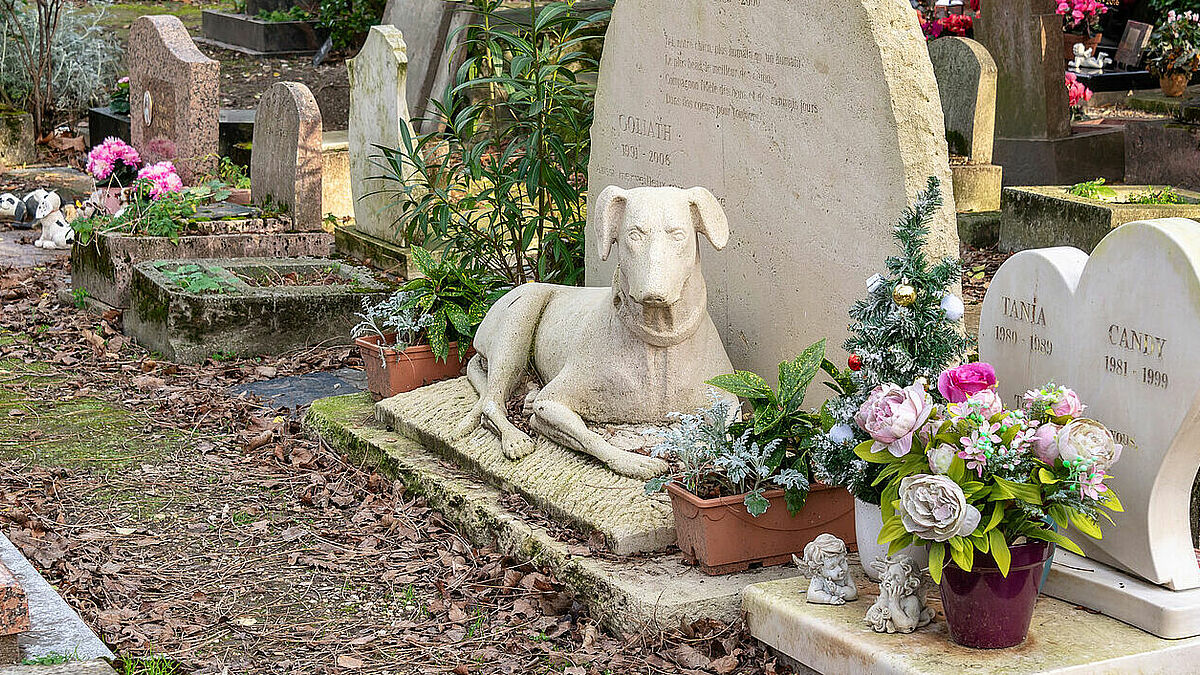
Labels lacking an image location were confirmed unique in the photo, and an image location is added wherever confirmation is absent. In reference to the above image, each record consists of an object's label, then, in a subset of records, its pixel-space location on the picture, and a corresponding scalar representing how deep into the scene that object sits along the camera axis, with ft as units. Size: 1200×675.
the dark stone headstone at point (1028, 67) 36.76
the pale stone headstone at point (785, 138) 14.19
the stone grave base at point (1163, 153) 34.96
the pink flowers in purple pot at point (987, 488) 10.81
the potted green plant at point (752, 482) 13.35
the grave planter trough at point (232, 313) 23.99
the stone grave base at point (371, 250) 29.27
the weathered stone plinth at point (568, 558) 13.10
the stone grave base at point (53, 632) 11.76
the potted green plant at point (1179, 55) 44.91
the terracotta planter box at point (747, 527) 13.38
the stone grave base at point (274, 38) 63.52
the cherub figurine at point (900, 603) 11.72
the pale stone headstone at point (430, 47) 37.93
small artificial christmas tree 12.46
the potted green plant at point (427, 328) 19.80
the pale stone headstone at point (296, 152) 30.40
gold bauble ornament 12.44
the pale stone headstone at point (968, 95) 34.86
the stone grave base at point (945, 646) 11.00
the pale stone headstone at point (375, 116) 28.58
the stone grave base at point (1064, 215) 28.12
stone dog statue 15.02
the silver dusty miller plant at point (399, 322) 19.89
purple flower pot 11.07
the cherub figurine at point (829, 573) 12.48
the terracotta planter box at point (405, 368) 19.75
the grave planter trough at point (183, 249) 26.96
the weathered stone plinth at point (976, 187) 34.71
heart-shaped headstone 10.96
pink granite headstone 34.96
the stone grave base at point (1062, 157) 37.29
